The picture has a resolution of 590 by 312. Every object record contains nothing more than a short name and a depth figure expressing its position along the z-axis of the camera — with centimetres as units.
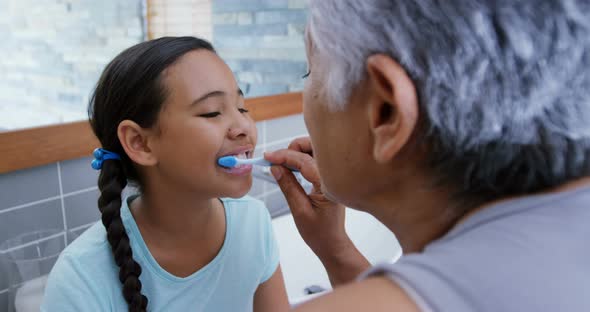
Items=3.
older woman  33
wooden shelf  96
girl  79
